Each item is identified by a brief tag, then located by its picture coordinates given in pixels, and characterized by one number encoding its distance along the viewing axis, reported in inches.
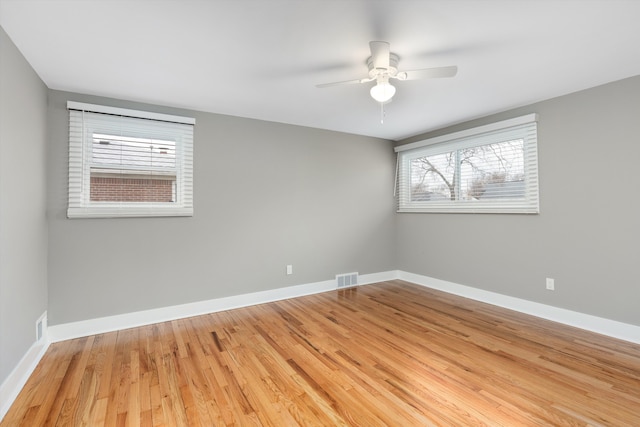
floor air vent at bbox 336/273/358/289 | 168.6
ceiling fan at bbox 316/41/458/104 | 77.6
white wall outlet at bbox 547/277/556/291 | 120.4
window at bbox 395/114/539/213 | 129.0
